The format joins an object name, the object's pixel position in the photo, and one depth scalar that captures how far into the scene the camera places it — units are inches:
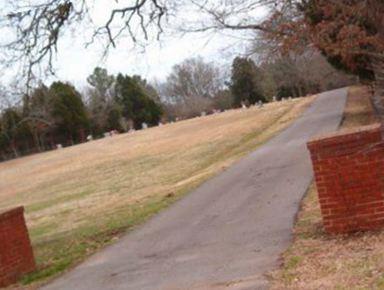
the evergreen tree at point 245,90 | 3993.6
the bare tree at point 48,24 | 553.3
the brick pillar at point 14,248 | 430.0
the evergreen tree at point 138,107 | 4333.2
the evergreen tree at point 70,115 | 3848.4
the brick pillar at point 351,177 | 337.1
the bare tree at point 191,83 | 5088.6
